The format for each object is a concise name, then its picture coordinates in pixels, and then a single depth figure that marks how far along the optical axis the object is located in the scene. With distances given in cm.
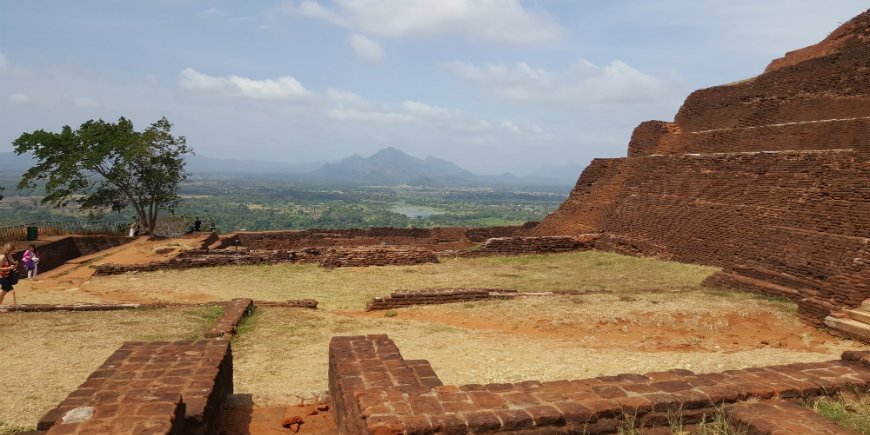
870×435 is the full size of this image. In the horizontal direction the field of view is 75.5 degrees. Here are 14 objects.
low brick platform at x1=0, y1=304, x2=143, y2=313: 1100
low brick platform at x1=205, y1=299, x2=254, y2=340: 915
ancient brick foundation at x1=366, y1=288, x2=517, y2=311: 1260
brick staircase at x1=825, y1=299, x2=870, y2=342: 923
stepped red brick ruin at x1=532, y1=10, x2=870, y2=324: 1270
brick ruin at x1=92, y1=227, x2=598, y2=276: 1808
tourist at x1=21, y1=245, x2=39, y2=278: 1879
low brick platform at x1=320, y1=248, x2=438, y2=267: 1862
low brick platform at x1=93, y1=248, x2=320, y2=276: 1711
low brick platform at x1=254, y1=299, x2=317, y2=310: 1227
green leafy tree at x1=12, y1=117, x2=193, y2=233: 2877
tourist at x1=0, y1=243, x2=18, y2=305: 1180
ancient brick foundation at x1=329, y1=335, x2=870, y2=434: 386
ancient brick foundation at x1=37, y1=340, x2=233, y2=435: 363
